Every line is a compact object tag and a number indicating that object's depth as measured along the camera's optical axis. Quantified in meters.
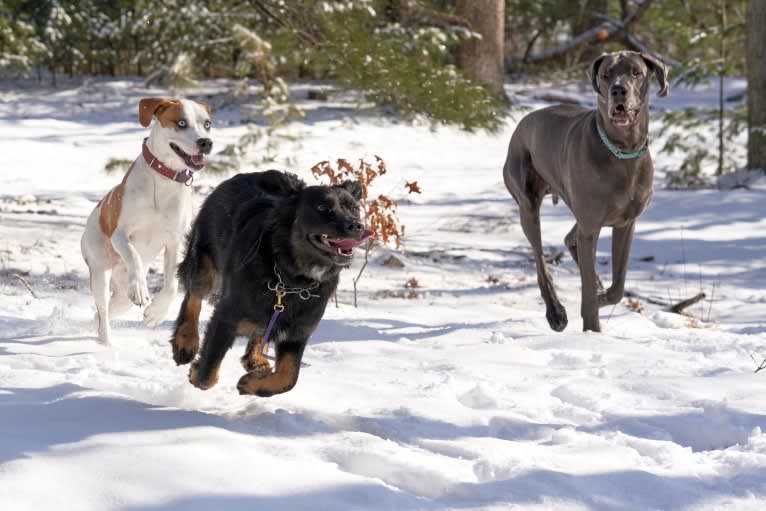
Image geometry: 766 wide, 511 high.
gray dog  12.65
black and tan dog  8.12
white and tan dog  11.01
